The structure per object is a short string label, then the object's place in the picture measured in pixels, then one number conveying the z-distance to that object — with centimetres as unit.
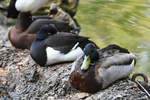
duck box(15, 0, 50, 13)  1280
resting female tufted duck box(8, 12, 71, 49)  1220
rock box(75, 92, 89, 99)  950
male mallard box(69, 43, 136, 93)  945
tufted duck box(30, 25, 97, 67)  1084
